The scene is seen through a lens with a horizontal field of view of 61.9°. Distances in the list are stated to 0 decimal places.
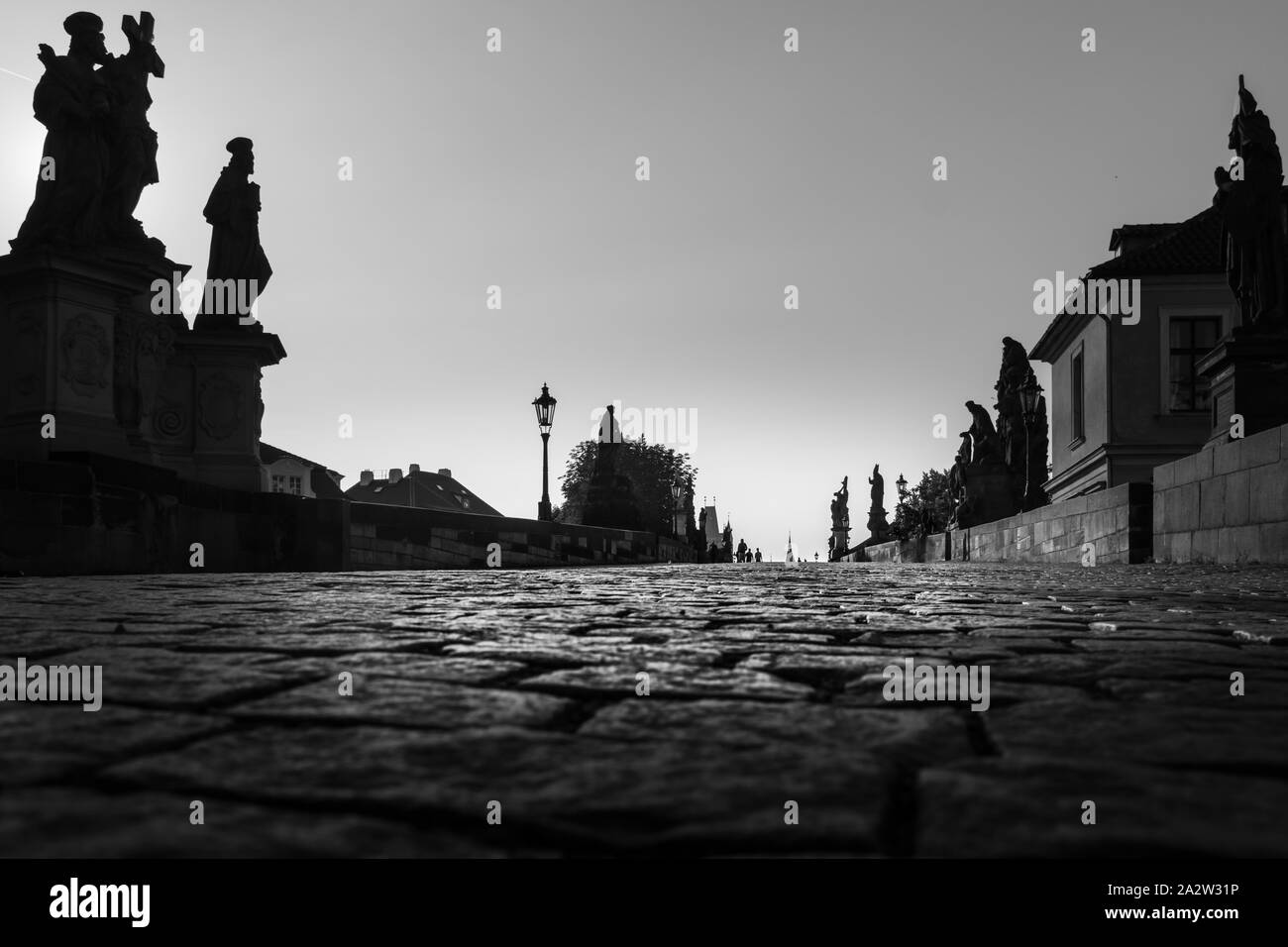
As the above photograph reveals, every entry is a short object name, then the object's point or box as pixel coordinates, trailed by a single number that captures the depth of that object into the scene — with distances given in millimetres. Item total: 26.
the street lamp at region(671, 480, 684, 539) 50594
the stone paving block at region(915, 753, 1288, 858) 1177
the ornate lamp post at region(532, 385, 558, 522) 26703
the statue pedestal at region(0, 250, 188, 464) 9742
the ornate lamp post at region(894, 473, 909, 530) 108688
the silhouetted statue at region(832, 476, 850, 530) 86625
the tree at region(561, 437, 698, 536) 83812
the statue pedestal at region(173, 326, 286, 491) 13016
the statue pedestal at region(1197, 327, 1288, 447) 11516
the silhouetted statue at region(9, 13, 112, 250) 10664
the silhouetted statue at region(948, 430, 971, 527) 29609
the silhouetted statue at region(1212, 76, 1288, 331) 12125
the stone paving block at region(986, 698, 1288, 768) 1654
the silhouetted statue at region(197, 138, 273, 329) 14258
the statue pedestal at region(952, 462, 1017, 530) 28297
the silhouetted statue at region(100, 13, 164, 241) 11344
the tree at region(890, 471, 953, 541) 90650
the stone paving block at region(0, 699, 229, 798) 1564
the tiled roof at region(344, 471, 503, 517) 88688
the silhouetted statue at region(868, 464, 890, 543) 73288
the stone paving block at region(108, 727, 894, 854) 1240
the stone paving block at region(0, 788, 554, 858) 1155
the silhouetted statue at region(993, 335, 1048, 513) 24969
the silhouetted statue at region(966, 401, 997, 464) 28375
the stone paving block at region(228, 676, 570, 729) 1949
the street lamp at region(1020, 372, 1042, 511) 25016
